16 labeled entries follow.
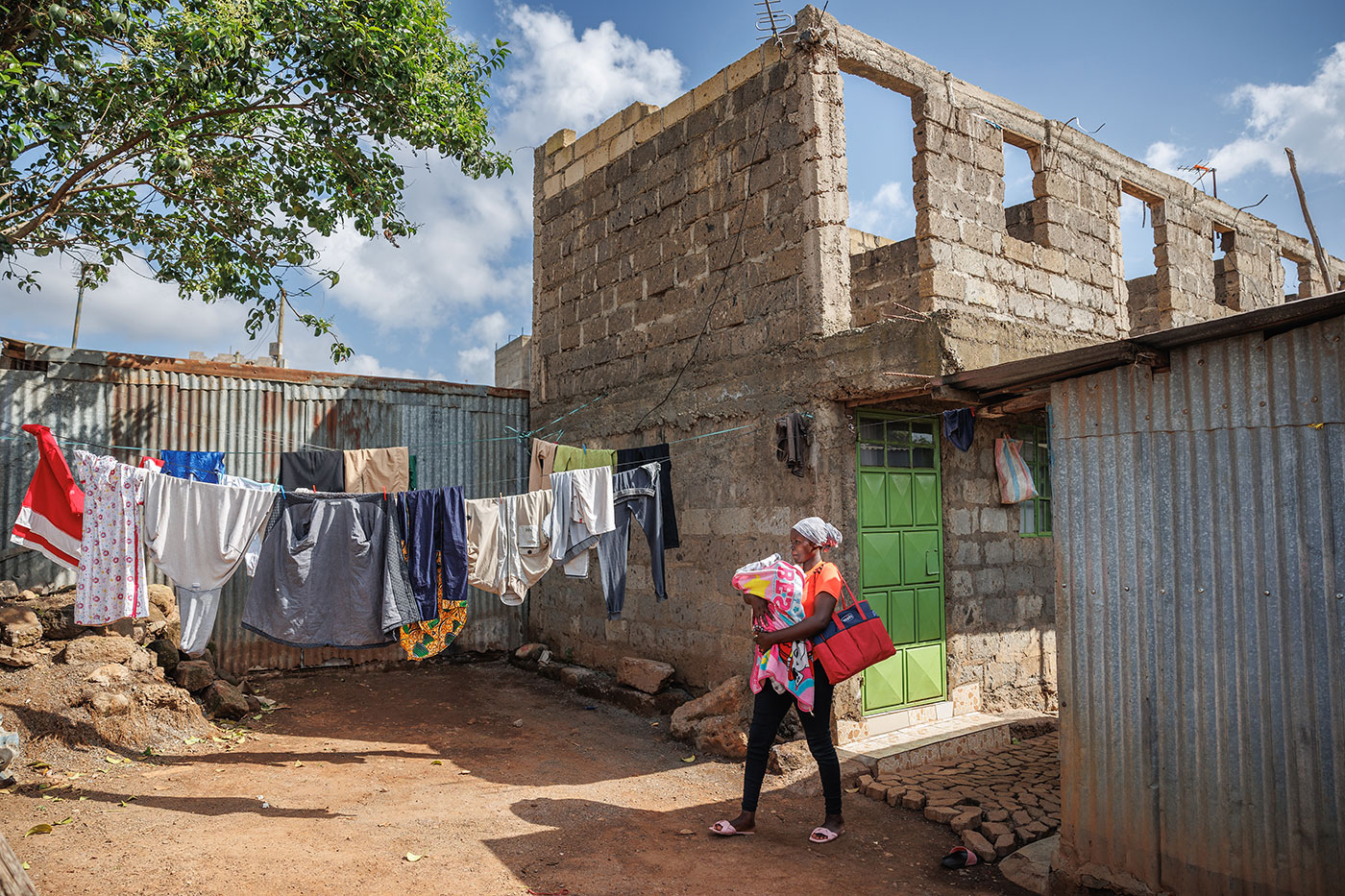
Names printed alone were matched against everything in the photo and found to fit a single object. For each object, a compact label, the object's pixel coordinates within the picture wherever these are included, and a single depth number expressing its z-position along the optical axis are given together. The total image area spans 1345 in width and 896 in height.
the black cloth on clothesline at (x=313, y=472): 8.07
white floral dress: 5.82
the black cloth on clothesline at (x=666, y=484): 6.82
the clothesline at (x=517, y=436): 9.08
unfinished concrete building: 6.59
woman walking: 4.61
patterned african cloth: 6.46
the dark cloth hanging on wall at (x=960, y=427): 6.28
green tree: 6.72
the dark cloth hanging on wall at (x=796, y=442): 6.48
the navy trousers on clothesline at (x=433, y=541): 6.23
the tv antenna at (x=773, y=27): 6.76
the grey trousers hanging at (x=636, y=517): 6.74
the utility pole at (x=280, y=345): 22.82
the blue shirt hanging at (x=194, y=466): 7.38
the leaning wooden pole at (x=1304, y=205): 7.78
